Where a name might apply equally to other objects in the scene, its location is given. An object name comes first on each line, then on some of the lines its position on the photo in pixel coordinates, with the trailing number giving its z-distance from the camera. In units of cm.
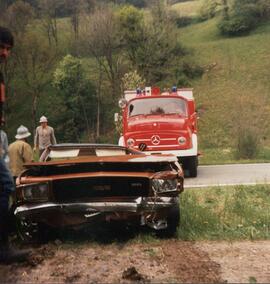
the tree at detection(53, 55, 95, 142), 4088
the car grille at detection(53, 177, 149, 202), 592
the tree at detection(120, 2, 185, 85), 4366
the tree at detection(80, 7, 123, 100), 4312
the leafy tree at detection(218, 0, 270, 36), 5534
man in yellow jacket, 872
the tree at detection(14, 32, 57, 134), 3997
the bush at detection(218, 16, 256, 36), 5525
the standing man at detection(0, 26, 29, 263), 508
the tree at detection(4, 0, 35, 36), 4223
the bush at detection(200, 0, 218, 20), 6444
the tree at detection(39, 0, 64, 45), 5356
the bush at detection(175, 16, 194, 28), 6398
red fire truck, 1277
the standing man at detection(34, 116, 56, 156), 1298
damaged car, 587
